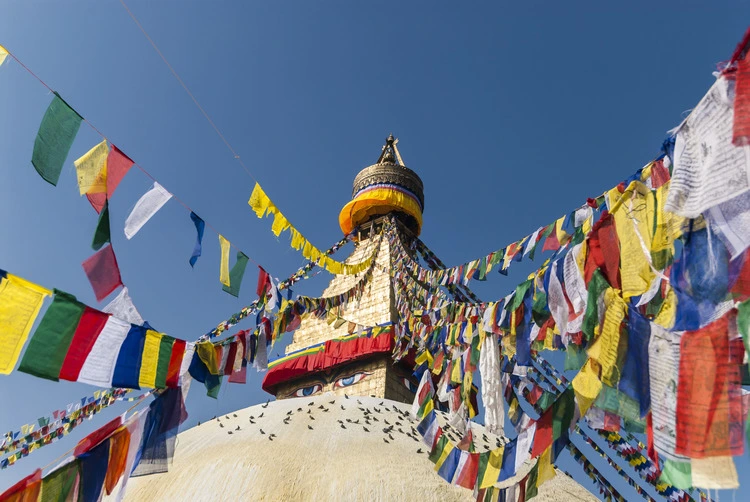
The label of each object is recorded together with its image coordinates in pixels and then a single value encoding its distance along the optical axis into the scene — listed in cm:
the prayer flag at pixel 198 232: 564
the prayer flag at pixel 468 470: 491
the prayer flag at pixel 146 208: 512
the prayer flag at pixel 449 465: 509
